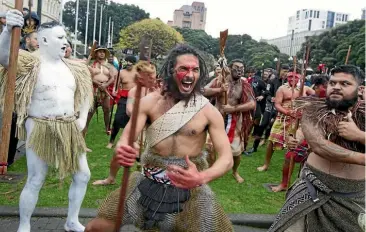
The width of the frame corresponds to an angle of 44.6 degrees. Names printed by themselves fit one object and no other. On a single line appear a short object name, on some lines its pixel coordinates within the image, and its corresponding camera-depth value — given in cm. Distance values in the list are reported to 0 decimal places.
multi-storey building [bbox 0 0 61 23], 3619
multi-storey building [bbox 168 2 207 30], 12575
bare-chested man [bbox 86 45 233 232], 302
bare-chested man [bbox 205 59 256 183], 660
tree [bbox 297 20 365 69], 4016
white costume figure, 395
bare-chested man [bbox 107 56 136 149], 801
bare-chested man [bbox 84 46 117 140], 903
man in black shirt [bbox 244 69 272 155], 905
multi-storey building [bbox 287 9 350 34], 15438
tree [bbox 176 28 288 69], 5616
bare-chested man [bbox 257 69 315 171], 685
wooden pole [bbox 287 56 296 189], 520
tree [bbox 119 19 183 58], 4761
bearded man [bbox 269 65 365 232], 307
